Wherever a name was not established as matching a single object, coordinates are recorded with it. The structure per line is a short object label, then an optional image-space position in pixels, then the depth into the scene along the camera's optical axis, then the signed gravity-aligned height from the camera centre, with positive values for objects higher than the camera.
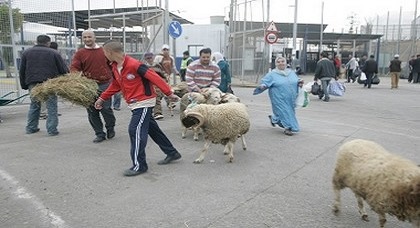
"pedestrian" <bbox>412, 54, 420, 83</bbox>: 23.44 -1.09
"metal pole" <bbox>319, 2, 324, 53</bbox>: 32.68 +1.52
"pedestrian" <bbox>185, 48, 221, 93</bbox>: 7.51 -0.46
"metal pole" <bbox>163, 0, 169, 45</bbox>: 14.54 +0.93
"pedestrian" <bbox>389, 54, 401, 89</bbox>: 19.97 -0.99
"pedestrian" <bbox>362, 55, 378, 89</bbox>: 19.34 -0.88
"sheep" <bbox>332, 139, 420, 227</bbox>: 3.19 -1.11
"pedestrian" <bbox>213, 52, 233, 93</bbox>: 9.06 -0.58
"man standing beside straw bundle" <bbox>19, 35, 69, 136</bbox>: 7.77 -0.39
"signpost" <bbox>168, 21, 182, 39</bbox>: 13.80 +0.72
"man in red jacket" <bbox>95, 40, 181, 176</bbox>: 5.27 -0.54
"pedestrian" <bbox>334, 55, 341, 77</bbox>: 22.70 -0.61
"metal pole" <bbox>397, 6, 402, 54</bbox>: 31.23 +0.86
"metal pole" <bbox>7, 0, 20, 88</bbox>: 11.29 +0.30
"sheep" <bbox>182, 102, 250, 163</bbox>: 5.79 -1.04
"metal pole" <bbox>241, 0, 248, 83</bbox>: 21.20 +0.18
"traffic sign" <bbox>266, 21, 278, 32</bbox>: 17.16 +0.95
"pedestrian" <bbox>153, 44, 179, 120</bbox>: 10.79 -0.34
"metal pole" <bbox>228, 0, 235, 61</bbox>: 22.62 +0.99
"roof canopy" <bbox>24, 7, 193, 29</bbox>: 12.45 +1.17
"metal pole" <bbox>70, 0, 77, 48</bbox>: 12.80 +0.71
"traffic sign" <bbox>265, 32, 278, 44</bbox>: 17.23 +0.54
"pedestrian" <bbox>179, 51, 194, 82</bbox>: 16.33 -0.53
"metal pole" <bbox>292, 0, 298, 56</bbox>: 21.14 +1.17
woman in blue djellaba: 7.96 -0.79
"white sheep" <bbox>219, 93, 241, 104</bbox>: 7.18 -0.86
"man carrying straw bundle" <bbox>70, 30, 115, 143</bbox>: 7.20 -0.35
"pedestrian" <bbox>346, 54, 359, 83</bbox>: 23.92 -1.00
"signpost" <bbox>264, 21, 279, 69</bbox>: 17.17 +0.70
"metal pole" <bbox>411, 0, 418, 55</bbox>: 29.50 +0.82
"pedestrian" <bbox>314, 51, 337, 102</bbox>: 14.37 -0.79
